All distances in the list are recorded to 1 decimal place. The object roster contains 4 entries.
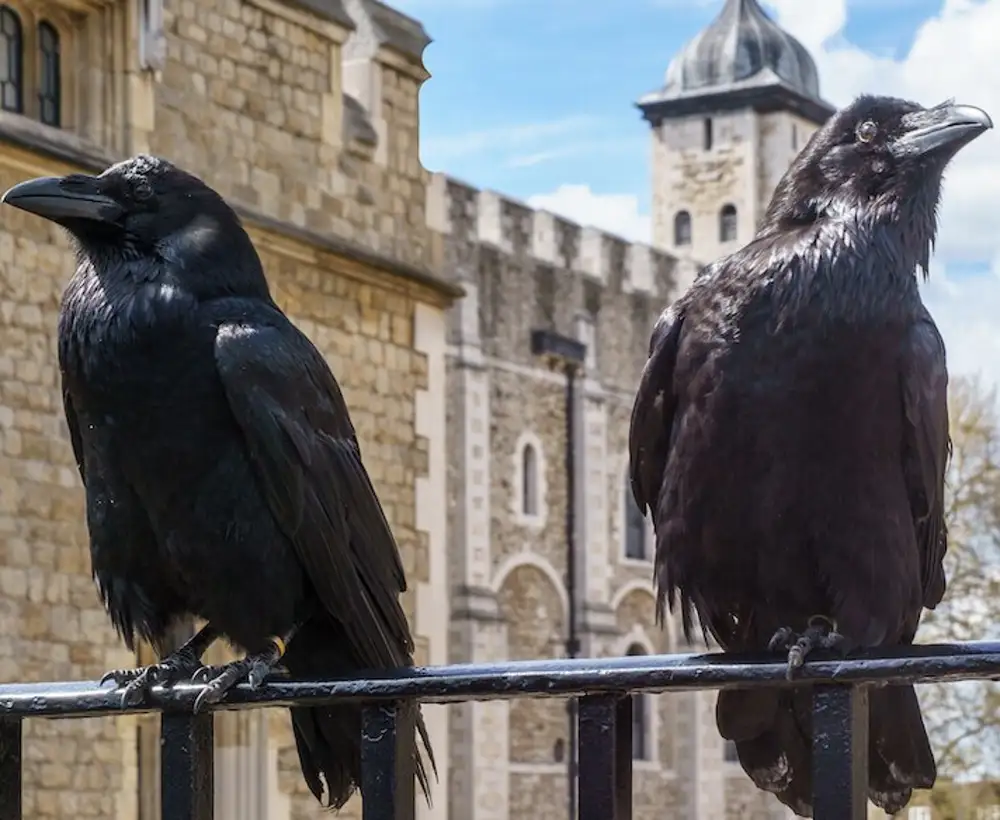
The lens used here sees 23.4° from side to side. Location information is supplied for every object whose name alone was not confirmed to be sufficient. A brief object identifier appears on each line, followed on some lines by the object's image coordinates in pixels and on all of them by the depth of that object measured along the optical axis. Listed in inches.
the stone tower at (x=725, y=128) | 1341.0
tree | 944.3
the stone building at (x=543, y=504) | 928.9
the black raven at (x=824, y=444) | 125.8
